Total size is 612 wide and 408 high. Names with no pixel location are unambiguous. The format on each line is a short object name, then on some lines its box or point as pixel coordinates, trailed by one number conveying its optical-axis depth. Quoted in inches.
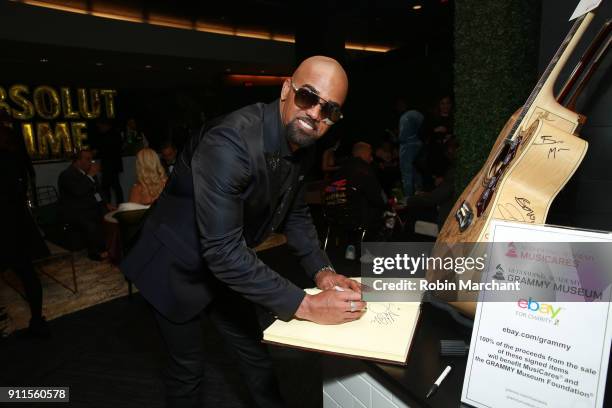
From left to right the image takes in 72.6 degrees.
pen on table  33.8
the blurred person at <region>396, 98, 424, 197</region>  259.1
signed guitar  42.1
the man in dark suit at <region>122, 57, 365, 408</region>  46.8
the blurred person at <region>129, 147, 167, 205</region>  178.7
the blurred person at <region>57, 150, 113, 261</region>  209.5
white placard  28.9
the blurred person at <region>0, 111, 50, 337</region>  127.0
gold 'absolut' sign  344.2
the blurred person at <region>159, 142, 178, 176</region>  226.6
